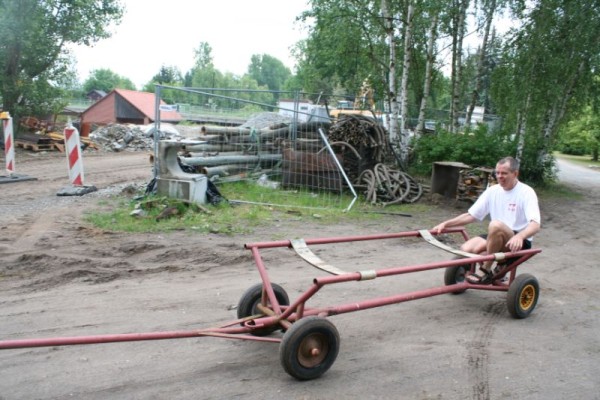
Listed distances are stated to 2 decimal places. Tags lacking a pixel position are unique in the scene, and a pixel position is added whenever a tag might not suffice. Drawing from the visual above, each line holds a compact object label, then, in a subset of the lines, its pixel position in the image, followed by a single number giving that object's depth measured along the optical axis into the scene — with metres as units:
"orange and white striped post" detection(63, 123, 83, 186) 10.54
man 5.27
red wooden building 42.94
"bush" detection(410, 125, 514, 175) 14.55
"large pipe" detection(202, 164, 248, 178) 11.82
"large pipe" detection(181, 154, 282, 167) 11.54
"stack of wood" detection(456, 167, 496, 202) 12.34
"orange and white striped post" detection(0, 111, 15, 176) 12.43
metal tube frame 3.16
